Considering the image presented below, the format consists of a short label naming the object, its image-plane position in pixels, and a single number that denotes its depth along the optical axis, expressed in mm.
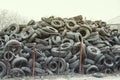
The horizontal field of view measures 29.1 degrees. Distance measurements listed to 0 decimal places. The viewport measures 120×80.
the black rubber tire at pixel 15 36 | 11792
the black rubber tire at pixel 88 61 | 10781
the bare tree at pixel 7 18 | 39750
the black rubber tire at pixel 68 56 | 10703
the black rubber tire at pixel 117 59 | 11189
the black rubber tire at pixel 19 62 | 9981
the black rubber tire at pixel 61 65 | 10352
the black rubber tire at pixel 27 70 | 9977
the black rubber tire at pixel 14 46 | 10439
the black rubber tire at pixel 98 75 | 10058
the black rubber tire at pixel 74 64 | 10562
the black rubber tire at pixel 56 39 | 11473
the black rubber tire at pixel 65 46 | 10922
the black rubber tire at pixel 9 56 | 10098
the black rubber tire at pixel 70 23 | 13523
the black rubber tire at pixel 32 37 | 11727
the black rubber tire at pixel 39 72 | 10078
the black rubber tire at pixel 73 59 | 10625
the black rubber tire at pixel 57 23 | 13002
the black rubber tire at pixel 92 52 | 10922
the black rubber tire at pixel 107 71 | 10845
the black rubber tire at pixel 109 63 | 10872
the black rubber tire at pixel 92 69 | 10597
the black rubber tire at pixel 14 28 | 13209
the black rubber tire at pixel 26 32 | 11905
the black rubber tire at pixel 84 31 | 12630
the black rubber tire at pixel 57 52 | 10601
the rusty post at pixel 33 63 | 9988
